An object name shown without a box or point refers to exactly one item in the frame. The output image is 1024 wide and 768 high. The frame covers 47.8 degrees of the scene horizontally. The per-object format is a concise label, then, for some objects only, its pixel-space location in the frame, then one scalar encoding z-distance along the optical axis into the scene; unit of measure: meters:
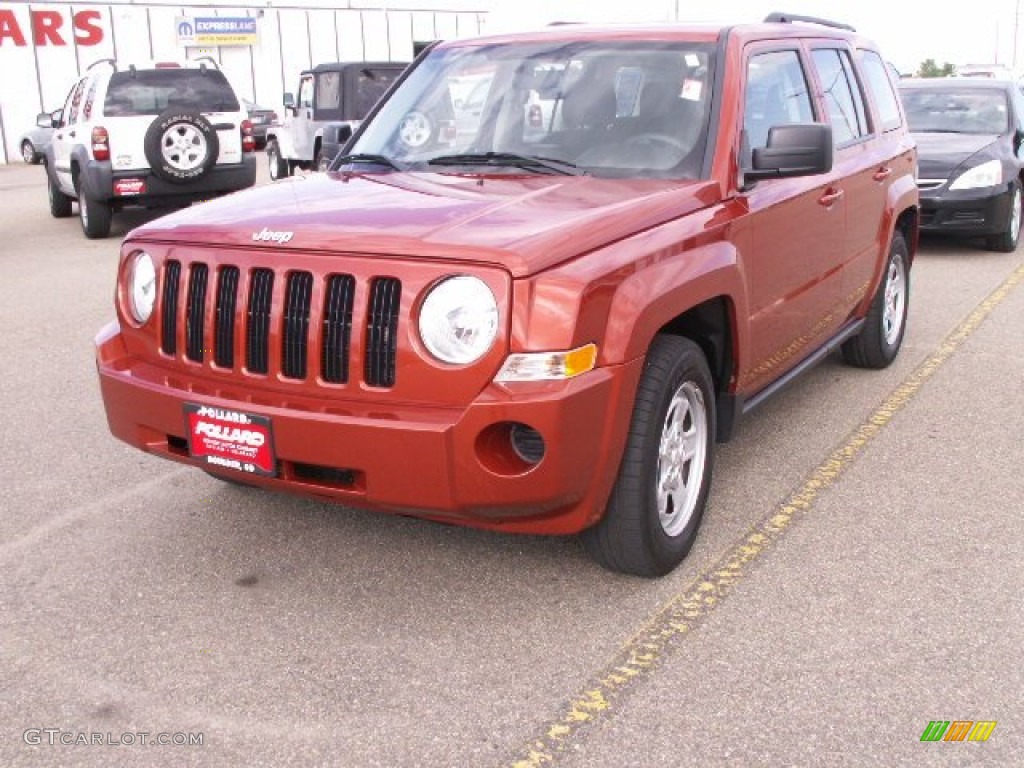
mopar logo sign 33.66
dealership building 30.66
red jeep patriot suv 3.24
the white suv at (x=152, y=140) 12.34
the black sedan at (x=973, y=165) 10.34
